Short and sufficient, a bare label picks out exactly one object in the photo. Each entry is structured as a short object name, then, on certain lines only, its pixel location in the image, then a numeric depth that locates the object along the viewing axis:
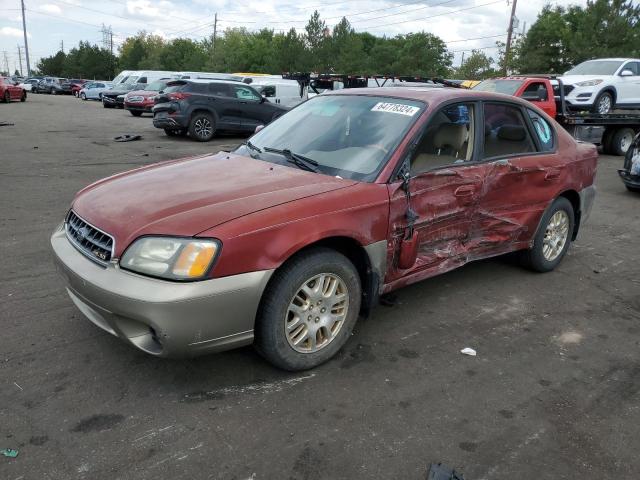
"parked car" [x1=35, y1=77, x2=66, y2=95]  52.38
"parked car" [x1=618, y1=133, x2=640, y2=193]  9.18
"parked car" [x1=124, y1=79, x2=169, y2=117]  23.41
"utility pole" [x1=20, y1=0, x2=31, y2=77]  78.28
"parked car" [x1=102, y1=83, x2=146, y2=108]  30.20
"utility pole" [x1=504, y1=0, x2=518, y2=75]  40.72
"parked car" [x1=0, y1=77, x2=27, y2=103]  29.29
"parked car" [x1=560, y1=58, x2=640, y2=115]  14.40
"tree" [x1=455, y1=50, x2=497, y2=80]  68.88
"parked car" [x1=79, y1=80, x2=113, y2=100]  39.84
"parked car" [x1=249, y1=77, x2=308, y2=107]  21.45
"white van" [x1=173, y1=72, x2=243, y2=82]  29.19
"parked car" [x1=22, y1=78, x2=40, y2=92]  53.19
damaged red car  2.76
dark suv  14.88
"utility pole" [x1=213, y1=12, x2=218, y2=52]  80.53
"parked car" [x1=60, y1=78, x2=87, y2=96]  51.81
